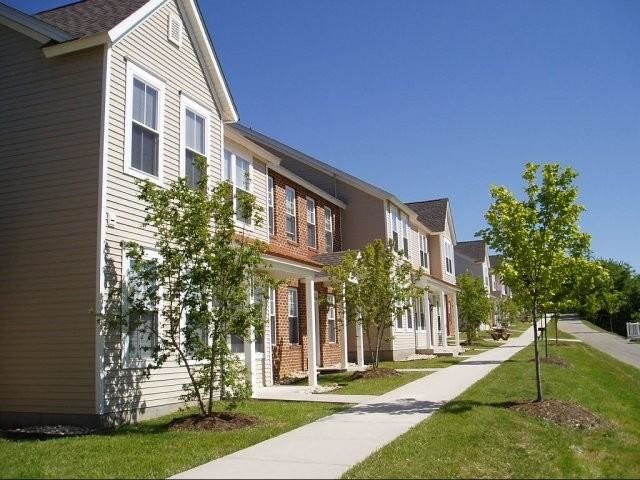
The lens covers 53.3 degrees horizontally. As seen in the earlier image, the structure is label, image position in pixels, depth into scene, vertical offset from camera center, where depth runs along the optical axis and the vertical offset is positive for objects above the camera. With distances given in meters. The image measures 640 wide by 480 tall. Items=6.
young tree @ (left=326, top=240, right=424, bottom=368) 18.20 +1.26
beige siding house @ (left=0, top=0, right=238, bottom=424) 10.27 +2.43
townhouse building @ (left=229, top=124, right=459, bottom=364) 25.34 +4.27
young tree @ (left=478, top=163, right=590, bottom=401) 11.98 +1.67
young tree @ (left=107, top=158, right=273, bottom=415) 10.21 +0.91
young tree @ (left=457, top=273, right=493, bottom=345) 35.75 +1.30
